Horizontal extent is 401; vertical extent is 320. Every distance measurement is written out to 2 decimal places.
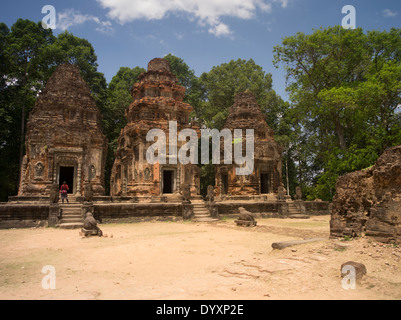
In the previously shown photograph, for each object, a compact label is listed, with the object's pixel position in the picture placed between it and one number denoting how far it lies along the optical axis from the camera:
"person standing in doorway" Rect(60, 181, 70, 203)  16.41
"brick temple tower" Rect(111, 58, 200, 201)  20.86
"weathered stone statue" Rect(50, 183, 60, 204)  13.60
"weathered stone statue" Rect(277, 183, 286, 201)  20.81
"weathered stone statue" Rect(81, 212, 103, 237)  9.88
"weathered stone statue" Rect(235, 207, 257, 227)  13.17
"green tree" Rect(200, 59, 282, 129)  33.06
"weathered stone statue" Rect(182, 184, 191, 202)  16.64
